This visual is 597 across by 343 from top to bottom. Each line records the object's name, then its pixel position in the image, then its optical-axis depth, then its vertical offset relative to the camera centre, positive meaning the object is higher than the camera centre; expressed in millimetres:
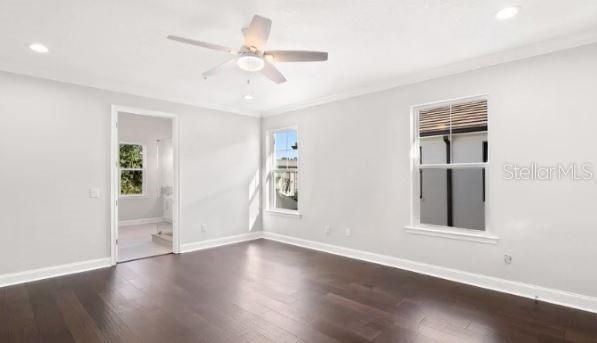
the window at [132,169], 8110 +132
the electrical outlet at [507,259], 3355 -968
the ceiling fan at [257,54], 2303 +1023
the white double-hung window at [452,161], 3830 +186
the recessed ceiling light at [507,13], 2471 +1334
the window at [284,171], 5965 +45
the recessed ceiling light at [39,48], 3137 +1339
